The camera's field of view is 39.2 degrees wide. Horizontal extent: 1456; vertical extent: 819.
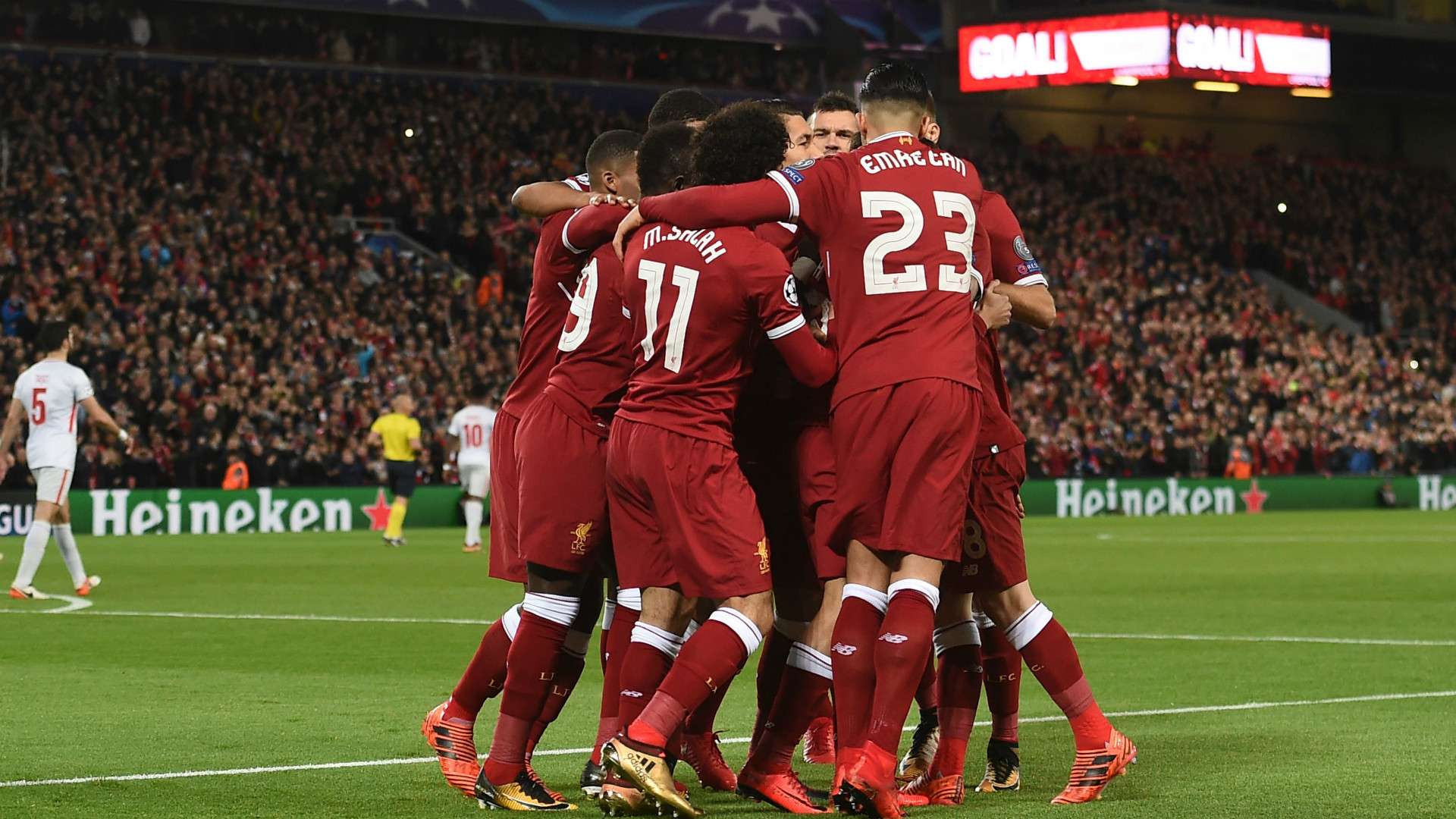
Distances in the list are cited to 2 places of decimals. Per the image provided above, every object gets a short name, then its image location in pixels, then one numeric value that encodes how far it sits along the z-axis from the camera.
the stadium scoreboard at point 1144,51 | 43.09
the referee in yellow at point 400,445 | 27.09
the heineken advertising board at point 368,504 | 28.78
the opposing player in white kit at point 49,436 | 16.31
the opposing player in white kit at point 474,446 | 26.25
